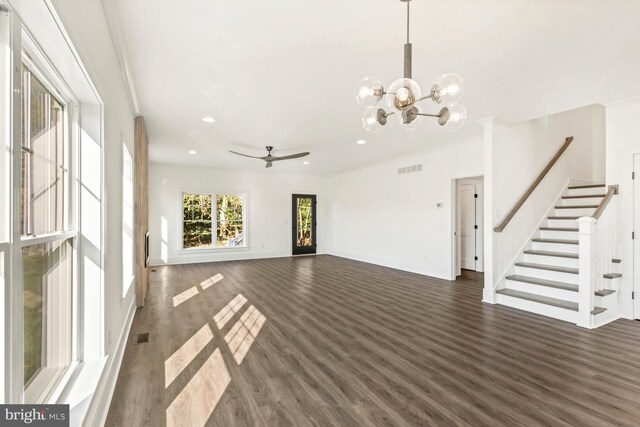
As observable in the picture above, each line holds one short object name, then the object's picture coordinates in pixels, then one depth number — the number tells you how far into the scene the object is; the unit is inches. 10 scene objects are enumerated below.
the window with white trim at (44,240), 53.7
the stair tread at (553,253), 174.3
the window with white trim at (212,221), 343.9
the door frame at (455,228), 248.5
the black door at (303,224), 409.7
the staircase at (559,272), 155.7
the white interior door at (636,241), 155.6
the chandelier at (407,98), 83.8
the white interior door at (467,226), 292.5
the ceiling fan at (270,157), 235.9
